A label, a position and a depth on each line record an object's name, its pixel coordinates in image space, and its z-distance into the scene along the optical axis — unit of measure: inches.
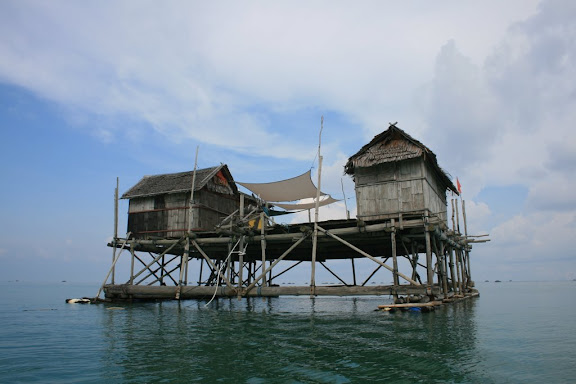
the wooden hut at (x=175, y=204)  904.9
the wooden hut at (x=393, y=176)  685.9
